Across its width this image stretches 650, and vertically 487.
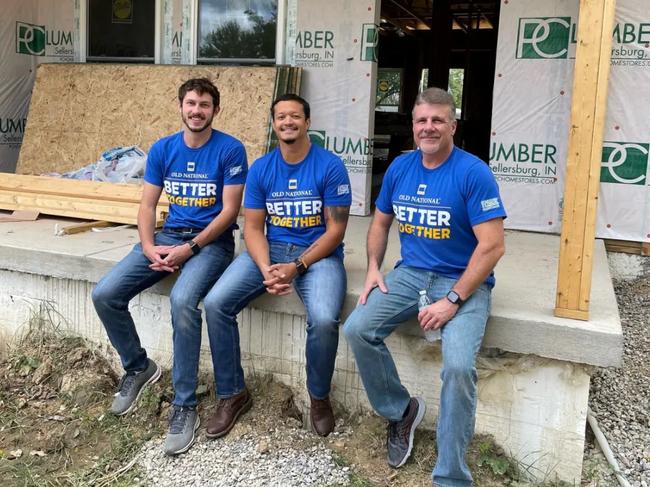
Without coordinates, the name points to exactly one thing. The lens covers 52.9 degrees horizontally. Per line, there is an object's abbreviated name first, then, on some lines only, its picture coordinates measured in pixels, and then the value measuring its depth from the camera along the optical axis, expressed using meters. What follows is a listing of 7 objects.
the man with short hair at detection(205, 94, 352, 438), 3.11
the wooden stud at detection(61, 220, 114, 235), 4.62
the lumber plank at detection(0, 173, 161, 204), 5.15
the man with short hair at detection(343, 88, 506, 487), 2.61
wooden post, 2.86
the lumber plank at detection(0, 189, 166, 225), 5.07
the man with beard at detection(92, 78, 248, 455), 3.24
